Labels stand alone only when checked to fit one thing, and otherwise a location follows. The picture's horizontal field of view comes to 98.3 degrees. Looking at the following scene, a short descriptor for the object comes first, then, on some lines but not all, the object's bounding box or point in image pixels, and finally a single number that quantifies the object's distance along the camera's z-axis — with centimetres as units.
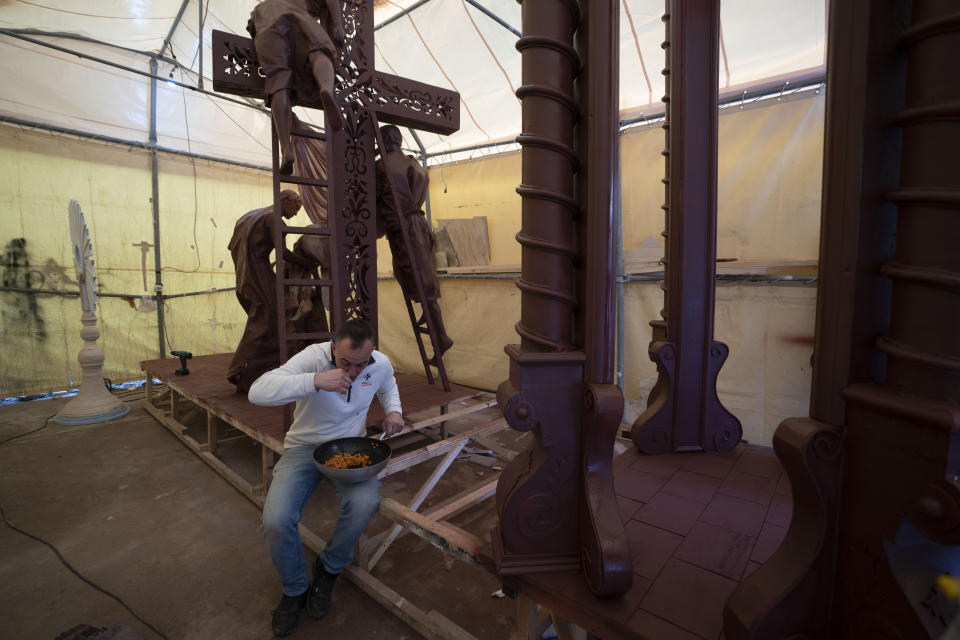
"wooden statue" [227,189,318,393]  392
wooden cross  321
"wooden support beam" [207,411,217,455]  387
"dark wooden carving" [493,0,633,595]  127
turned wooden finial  488
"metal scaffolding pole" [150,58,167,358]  646
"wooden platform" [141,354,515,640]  199
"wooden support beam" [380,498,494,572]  154
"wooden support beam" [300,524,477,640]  200
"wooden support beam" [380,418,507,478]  249
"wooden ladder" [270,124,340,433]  301
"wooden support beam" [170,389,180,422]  472
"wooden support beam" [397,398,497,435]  328
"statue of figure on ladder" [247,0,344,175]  290
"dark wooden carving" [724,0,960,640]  78
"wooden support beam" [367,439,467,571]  245
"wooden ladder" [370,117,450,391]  370
